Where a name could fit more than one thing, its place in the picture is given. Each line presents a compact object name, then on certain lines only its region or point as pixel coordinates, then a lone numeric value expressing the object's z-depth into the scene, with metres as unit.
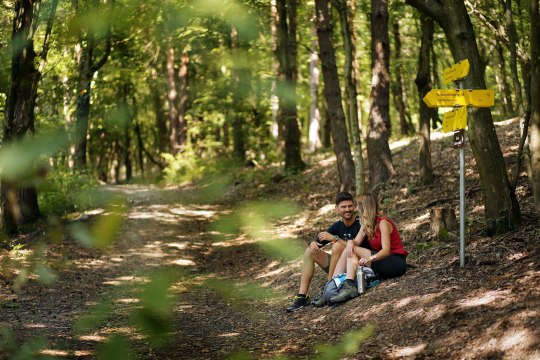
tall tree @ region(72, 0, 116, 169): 17.84
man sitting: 8.28
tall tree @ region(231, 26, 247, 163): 28.72
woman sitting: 7.85
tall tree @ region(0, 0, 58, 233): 13.48
